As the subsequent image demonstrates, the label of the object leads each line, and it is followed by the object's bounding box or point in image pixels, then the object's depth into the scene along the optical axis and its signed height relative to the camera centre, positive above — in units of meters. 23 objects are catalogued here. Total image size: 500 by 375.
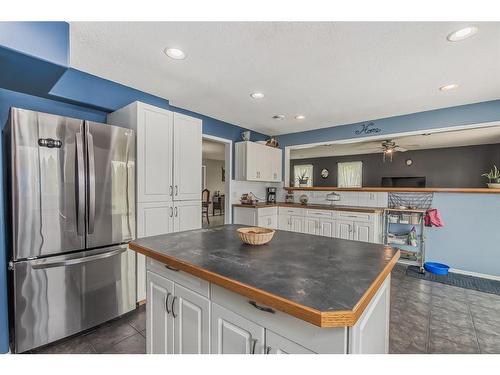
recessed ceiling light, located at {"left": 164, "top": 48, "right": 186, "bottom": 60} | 1.98 +1.14
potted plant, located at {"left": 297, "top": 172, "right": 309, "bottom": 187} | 5.20 +0.09
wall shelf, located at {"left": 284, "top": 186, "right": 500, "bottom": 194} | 3.21 -0.08
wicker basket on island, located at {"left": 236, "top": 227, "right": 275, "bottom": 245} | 1.45 -0.33
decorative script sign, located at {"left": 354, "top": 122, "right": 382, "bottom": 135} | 4.00 +0.98
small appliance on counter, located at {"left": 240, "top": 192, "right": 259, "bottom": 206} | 4.55 -0.28
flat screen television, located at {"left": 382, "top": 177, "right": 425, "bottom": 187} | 7.63 +0.12
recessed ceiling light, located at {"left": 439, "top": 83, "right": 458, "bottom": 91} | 2.64 +1.13
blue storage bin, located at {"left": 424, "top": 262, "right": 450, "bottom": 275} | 3.33 -1.20
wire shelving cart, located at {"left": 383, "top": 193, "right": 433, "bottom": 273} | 3.61 -0.59
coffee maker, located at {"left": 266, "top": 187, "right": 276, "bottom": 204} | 5.14 -0.22
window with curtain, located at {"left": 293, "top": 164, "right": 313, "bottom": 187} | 9.82 +0.64
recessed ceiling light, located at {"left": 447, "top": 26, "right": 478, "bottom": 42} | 1.69 +1.13
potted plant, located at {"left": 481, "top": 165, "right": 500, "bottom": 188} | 3.20 +0.06
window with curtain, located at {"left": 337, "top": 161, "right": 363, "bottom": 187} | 8.77 +0.43
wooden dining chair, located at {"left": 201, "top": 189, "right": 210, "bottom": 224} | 7.48 -0.54
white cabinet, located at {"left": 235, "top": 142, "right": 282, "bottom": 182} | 4.34 +0.46
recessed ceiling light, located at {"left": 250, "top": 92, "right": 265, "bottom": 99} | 2.93 +1.15
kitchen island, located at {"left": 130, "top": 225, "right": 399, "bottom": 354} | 0.78 -0.40
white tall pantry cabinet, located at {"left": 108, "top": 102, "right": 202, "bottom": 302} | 2.43 +0.18
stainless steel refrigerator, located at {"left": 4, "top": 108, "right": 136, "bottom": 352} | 1.70 -0.32
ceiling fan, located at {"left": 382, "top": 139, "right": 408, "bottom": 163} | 4.98 +0.85
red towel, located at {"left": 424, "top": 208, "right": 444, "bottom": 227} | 3.50 -0.50
